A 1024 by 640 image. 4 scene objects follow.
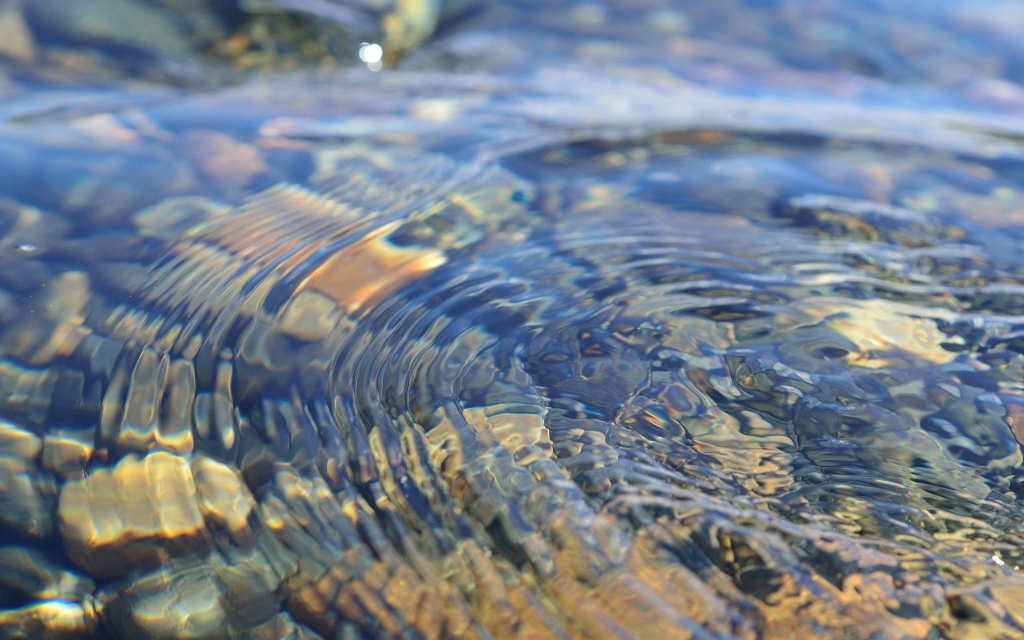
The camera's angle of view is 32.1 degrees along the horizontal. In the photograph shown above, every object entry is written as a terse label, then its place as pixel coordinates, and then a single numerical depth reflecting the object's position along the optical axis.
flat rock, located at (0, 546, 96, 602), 0.65
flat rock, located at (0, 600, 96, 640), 0.64
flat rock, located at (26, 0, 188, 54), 1.06
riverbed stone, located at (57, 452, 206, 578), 0.66
